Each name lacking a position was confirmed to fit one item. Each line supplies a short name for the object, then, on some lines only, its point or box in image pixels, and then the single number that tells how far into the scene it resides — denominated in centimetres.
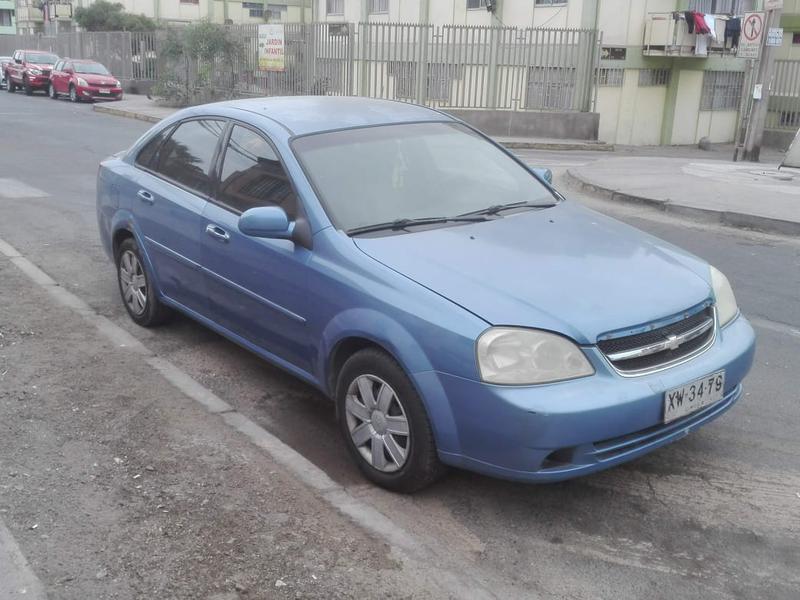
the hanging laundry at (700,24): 2395
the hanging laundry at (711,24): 2423
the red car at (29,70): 3619
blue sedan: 345
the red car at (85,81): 3212
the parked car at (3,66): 4011
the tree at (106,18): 5115
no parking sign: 1697
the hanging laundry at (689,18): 2380
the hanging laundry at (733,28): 2506
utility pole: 1697
